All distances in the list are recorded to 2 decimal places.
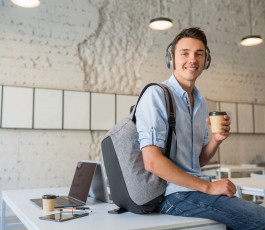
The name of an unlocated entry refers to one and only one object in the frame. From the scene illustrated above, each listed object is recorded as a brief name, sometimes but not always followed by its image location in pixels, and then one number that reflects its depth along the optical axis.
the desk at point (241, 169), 4.80
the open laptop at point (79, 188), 1.62
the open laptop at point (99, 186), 1.67
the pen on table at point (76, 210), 1.39
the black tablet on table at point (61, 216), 1.21
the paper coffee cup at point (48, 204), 1.40
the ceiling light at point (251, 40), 5.26
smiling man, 1.21
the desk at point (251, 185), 2.22
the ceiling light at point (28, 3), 3.54
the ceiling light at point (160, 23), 4.50
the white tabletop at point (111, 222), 1.12
